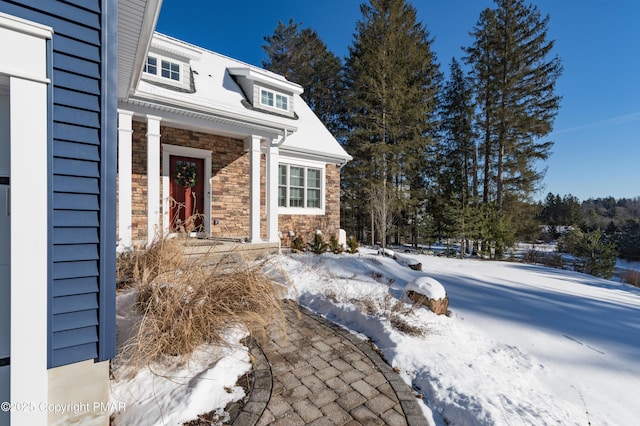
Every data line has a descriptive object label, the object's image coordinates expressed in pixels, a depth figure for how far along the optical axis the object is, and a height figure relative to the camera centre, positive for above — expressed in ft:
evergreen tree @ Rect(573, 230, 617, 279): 31.60 -5.08
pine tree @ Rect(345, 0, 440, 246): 45.93 +18.48
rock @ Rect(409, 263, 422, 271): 23.00 -4.61
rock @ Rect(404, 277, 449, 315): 12.14 -3.75
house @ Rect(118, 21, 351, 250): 16.48 +4.95
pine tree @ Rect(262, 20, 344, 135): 61.05 +31.14
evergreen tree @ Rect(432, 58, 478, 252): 52.19 +13.69
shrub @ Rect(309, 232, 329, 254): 26.11 -3.34
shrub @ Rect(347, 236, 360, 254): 29.48 -3.77
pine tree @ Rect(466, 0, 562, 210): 44.37 +19.83
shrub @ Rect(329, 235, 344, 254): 27.84 -3.55
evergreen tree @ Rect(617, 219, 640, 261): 54.65 -6.10
